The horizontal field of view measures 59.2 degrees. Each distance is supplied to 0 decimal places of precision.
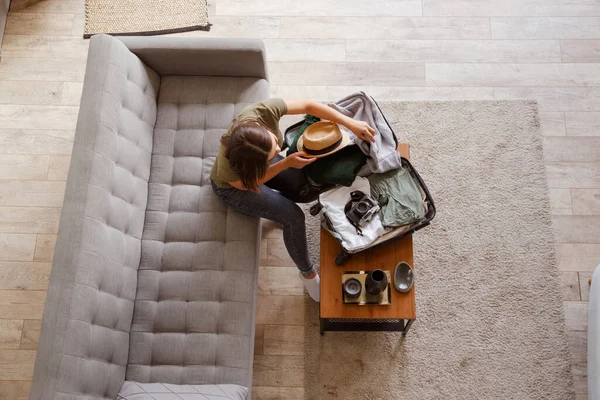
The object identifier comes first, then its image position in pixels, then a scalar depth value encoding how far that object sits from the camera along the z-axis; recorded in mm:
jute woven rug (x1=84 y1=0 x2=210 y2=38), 3227
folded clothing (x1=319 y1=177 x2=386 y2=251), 2227
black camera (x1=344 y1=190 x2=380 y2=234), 2242
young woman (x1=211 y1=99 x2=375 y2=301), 1990
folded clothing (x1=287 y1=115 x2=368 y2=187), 2285
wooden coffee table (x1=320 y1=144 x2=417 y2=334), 2232
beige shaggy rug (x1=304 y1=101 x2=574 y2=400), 2561
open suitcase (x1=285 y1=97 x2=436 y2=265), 2246
